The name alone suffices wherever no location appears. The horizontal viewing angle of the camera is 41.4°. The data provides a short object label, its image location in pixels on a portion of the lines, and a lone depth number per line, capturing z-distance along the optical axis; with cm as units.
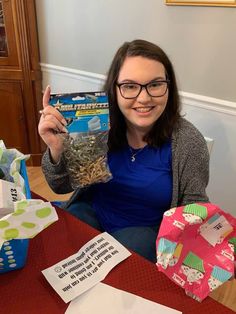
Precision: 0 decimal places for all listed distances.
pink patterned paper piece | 65
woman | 100
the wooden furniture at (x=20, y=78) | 214
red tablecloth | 65
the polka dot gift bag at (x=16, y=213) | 61
